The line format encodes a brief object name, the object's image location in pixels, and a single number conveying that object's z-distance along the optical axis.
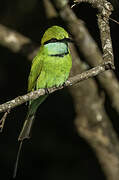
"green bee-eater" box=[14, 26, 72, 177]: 6.48
